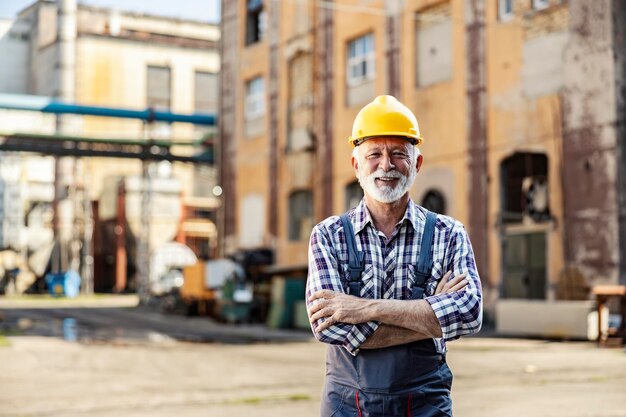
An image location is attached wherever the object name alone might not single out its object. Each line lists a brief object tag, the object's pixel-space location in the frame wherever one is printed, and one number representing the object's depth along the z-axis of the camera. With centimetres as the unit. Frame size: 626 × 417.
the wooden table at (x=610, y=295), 1645
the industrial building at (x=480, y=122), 2002
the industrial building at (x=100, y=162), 5266
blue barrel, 4656
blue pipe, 3722
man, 297
